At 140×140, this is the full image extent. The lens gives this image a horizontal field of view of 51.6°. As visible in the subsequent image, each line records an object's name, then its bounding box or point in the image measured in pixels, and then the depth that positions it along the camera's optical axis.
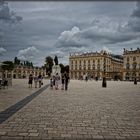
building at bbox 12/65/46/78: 84.99
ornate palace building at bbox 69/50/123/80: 70.47
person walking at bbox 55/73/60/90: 14.58
